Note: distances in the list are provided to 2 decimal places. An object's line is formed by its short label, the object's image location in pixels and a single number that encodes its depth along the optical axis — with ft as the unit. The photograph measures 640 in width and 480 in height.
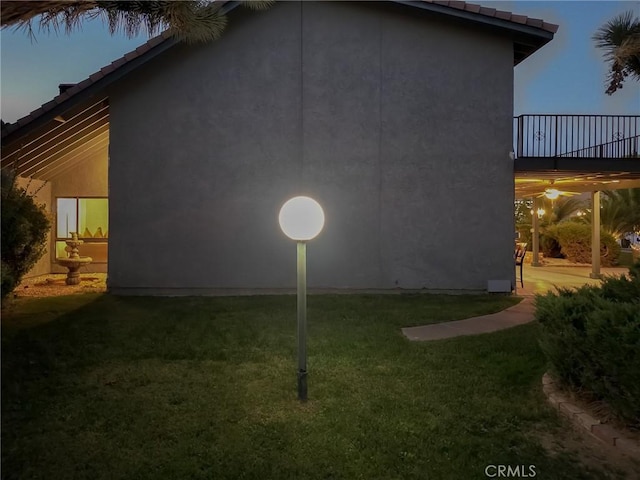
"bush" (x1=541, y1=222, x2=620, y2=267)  55.36
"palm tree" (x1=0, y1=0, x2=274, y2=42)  14.78
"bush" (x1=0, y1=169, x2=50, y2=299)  23.59
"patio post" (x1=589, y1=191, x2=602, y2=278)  42.75
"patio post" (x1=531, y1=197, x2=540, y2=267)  54.49
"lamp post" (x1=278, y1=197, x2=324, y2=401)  13.69
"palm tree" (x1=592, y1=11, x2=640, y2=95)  21.25
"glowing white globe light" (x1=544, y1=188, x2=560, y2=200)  44.90
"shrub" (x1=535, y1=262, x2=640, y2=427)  10.87
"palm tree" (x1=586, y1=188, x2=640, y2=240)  61.82
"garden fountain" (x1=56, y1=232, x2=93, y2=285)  36.94
